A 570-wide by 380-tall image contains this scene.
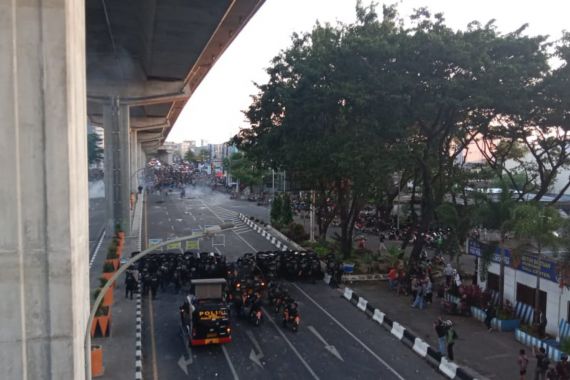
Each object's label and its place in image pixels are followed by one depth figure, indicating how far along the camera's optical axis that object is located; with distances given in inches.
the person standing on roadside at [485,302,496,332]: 871.7
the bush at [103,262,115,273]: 1024.9
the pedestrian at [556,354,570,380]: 604.7
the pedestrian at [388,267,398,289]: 1134.4
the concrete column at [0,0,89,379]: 379.6
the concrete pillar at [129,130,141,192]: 2849.4
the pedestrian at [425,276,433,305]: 1012.5
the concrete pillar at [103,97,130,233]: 1589.6
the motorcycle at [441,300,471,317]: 947.3
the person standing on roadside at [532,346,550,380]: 633.6
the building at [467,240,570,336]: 801.6
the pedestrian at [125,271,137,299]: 1008.9
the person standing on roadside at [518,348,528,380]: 644.1
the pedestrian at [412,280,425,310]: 982.4
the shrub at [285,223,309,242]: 1771.5
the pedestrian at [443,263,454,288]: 1101.8
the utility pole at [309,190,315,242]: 1684.7
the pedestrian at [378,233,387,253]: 1534.6
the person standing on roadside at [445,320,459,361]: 724.0
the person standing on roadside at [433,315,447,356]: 739.4
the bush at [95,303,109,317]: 804.0
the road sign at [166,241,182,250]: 1519.4
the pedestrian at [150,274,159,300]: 1028.5
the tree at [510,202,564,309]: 777.6
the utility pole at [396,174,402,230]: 1885.3
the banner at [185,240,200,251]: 1294.4
